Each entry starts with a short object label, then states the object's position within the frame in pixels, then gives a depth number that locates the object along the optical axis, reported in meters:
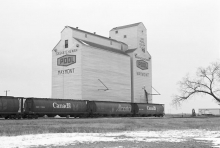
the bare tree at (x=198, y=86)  61.75
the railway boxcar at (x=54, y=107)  37.50
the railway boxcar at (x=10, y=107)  34.28
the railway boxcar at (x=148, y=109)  56.20
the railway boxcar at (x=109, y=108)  46.59
